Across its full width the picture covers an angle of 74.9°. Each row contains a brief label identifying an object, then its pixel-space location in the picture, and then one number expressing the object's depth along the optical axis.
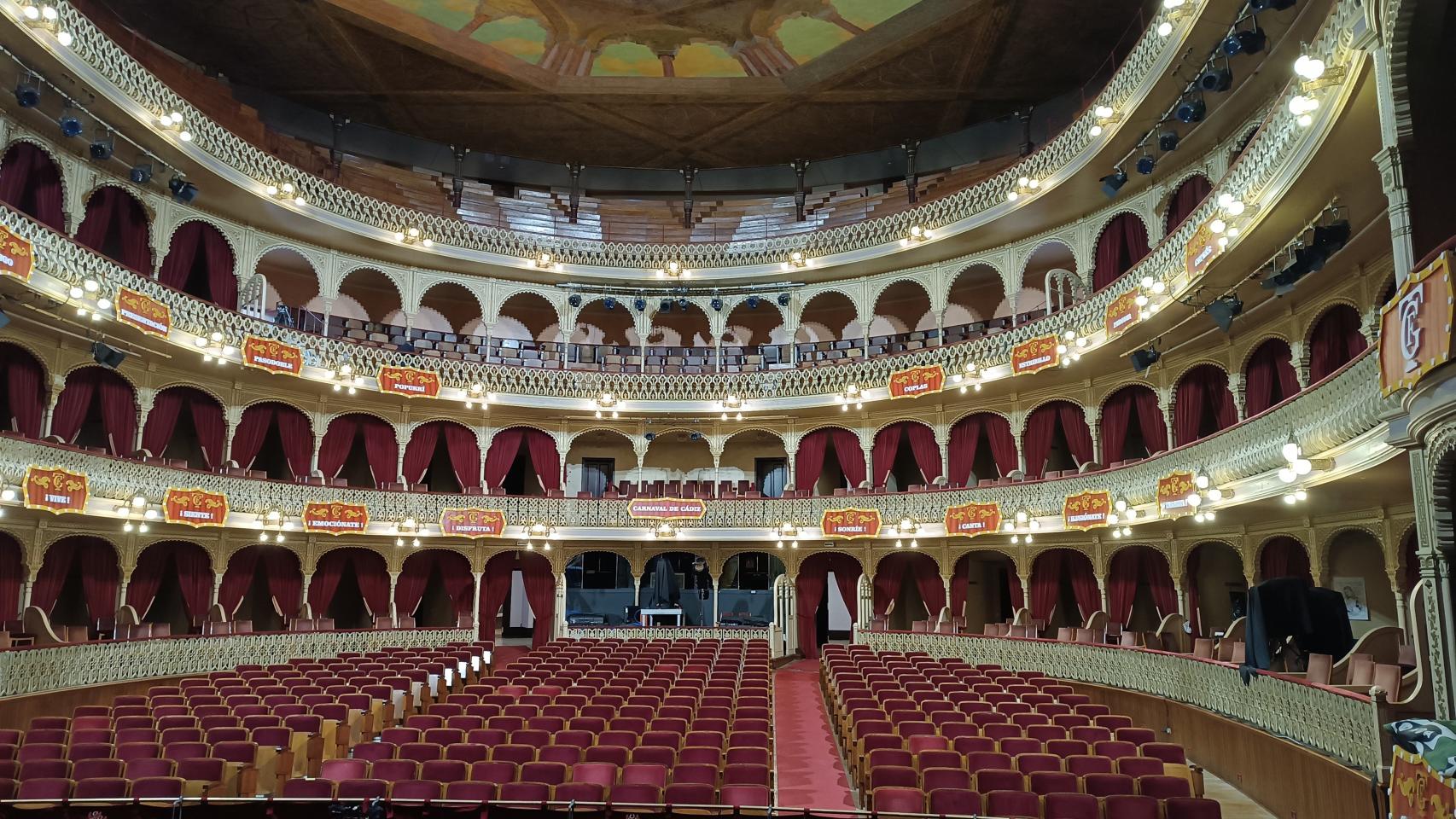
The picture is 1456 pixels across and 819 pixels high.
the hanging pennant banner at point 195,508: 17.58
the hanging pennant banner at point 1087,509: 17.58
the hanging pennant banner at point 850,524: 22.16
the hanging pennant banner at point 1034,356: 19.37
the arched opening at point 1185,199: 17.66
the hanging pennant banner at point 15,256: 14.02
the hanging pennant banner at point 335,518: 20.56
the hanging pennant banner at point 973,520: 20.22
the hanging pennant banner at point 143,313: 16.69
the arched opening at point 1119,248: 19.73
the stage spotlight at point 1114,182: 17.53
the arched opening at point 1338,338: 14.19
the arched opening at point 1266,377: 16.08
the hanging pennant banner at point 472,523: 22.48
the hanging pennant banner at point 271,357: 19.52
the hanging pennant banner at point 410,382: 21.83
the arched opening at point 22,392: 17.08
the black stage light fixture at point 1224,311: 14.30
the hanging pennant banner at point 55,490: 14.54
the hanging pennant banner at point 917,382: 21.91
